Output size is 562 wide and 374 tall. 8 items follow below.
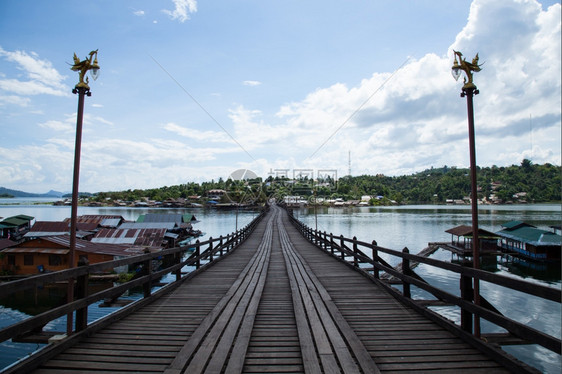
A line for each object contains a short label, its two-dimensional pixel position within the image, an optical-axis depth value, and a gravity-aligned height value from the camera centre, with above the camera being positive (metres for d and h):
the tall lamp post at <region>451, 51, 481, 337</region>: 4.53 +1.12
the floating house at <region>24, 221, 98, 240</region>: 37.19 -4.26
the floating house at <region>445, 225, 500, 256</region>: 32.78 -5.53
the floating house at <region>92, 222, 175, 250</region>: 32.25 -4.42
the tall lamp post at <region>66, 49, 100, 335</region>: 5.26 +1.61
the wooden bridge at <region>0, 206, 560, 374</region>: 3.50 -2.00
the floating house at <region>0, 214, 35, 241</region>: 41.17 -4.19
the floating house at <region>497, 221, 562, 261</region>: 31.14 -4.78
